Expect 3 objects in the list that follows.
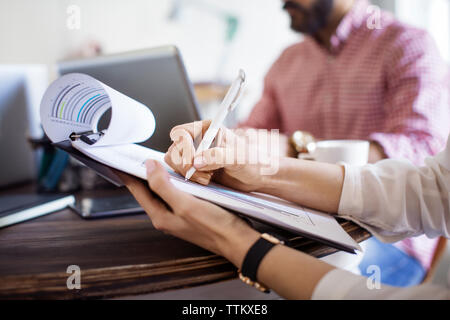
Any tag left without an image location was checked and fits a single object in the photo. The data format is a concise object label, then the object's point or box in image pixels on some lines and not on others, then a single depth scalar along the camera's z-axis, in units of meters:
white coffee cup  0.53
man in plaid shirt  0.74
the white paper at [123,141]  0.33
